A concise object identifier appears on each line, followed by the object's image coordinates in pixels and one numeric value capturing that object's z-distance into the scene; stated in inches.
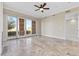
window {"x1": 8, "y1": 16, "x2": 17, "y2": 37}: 179.6
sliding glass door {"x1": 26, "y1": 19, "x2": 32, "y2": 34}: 234.3
